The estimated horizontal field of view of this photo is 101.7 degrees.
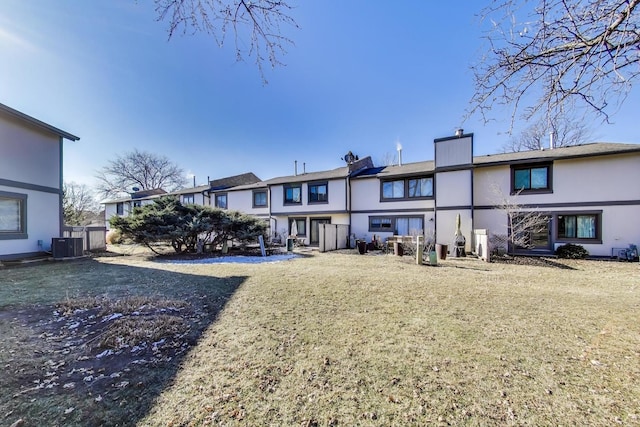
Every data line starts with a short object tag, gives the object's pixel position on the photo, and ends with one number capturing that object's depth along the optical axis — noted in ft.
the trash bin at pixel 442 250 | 40.78
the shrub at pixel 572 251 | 40.11
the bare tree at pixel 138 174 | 126.21
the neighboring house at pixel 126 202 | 102.43
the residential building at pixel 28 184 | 33.14
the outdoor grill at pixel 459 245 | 44.68
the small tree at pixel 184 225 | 42.65
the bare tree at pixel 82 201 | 98.60
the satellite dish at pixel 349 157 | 67.53
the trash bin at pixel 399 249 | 44.91
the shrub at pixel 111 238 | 68.74
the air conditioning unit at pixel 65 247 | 36.88
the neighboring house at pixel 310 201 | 61.62
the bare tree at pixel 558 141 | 67.67
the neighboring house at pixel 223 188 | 82.43
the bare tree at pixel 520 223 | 42.73
